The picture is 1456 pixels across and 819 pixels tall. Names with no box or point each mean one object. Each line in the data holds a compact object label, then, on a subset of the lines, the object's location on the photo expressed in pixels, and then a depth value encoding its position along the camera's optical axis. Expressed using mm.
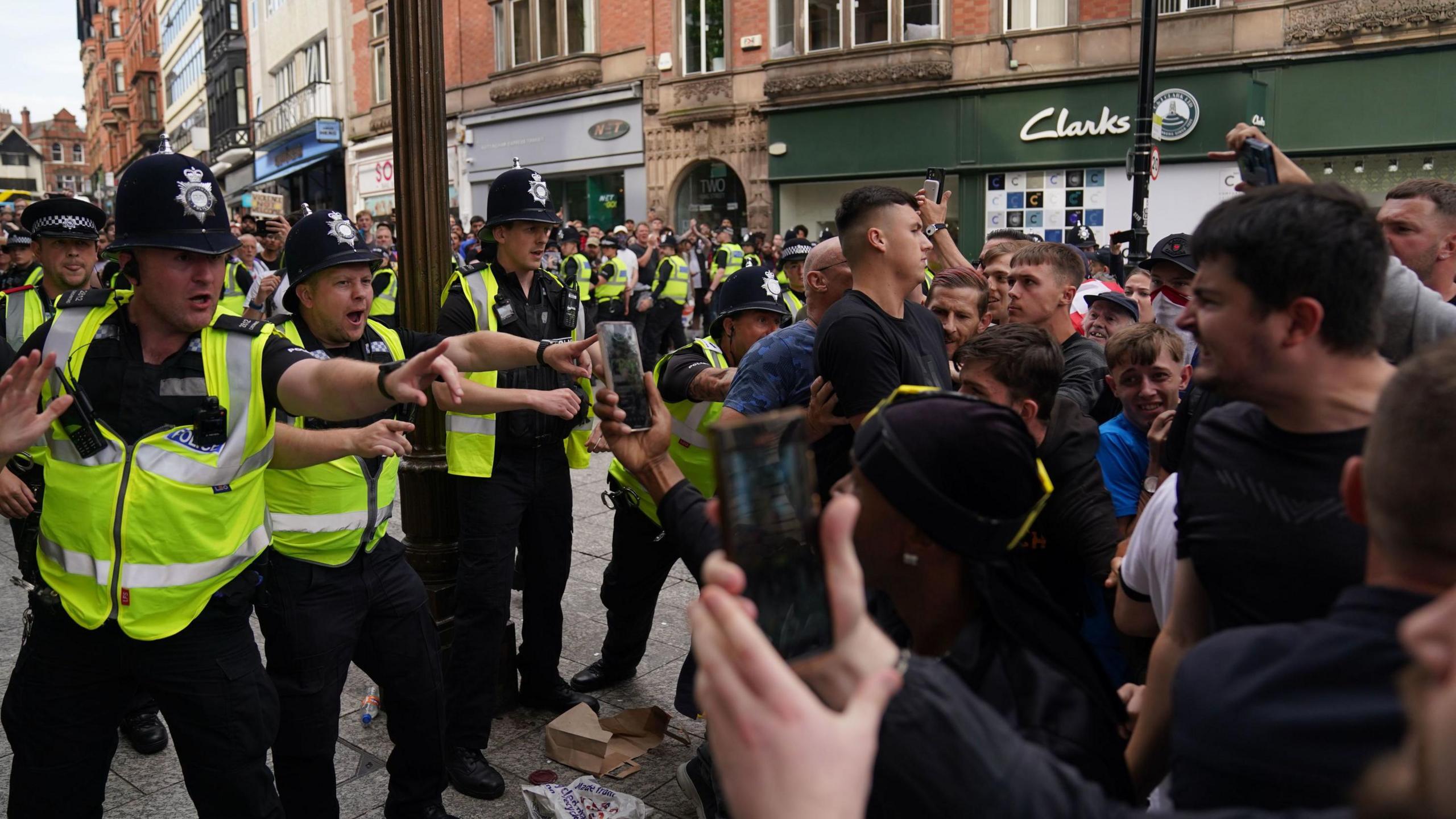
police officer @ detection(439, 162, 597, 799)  4250
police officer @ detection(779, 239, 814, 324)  6695
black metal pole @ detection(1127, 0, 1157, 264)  9062
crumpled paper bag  4176
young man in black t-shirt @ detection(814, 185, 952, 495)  3432
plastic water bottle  4602
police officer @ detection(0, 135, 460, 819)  2719
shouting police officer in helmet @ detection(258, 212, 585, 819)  3277
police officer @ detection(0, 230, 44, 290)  7707
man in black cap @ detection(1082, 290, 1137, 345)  5461
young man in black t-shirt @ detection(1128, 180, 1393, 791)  1661
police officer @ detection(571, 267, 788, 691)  4453
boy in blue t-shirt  3594
